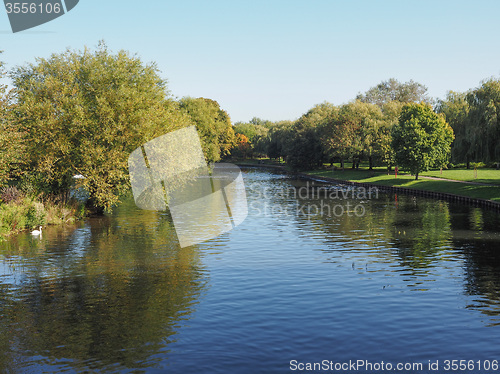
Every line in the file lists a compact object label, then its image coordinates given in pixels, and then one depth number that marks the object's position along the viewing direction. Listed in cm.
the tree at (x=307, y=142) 13175
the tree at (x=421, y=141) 8375
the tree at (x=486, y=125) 6788
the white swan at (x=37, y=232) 3853
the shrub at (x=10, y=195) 4188
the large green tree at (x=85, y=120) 4525
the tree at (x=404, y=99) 19825
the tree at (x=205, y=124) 10856
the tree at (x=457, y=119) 8319
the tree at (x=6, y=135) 3353
